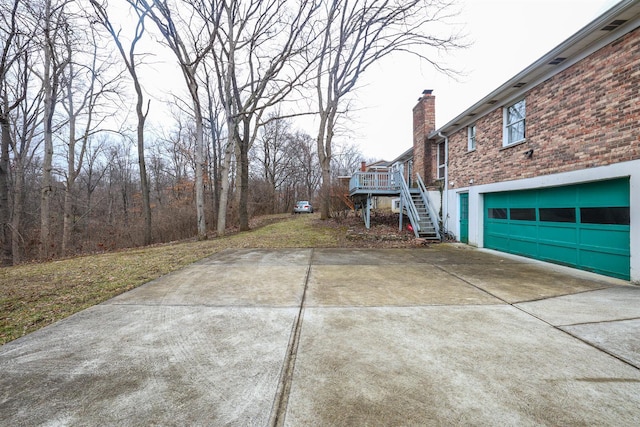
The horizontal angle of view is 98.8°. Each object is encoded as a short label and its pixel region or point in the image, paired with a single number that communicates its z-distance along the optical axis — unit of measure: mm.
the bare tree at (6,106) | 7637
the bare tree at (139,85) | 9895
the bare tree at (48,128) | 11477
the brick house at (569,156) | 4969
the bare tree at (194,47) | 9666
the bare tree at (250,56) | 11836
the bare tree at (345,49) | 13734
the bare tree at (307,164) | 34438
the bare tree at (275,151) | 32562
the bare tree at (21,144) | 10586
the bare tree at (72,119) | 13406
